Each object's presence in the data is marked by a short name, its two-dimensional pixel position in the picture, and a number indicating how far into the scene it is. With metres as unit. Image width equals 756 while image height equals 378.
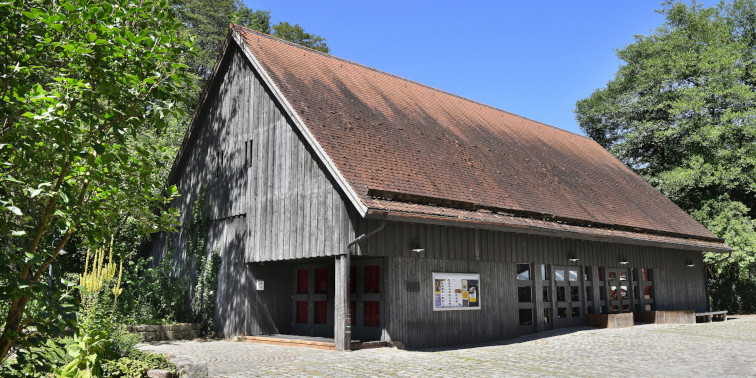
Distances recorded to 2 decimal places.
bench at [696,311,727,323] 19.66
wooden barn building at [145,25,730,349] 12.38
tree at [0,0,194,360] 4.47
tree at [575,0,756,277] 28.53
